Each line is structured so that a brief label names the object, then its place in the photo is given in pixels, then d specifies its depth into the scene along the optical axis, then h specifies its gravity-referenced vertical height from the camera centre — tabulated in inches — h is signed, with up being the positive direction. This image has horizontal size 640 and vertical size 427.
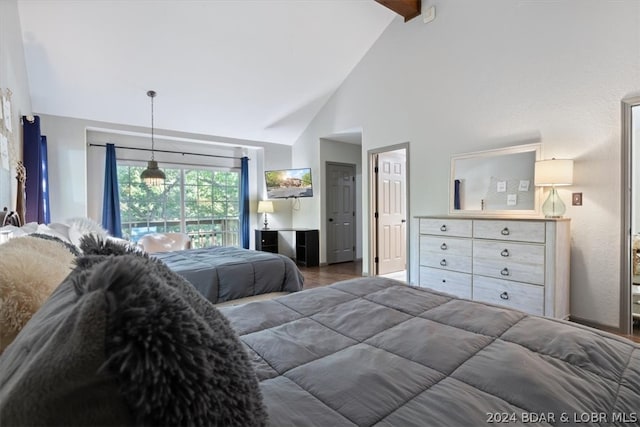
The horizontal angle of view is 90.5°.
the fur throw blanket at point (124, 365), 14.0 -7.6
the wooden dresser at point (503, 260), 108.7 -21.3
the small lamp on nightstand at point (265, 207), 249.8 -0.4
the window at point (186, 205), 214.1 +1.6
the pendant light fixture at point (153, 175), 163.9 +16.7
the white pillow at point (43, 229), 90.7 -6.2
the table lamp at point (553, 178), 111.8 +9.4
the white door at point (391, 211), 203.9 -3.7
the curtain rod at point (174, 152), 199.0 +39.8
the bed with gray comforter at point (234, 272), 112.3 -24.6
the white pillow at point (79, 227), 113.0 -7.7
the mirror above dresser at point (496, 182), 129.9 +10.0
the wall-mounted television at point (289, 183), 246.5 +18.3
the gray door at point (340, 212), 253.1 -4.9
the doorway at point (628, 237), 105.7 -11.1
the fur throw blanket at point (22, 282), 31.5 -8.1
